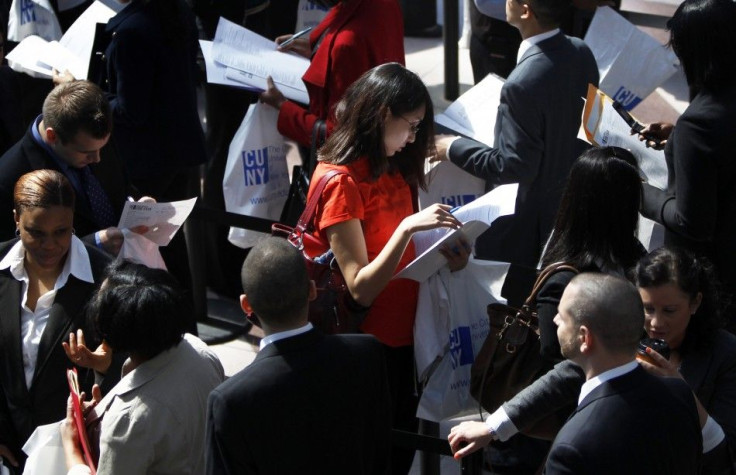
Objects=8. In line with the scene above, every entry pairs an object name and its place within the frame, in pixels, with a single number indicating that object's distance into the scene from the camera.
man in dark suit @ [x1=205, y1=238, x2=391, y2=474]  5.64
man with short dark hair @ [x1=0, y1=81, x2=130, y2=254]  8.30
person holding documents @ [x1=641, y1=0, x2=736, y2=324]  7.38
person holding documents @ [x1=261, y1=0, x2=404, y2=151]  9.40
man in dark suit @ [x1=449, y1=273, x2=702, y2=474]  5.33
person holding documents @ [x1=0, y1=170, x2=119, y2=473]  7.21
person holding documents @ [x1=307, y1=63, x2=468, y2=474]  7.37
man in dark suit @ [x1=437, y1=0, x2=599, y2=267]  8.55
